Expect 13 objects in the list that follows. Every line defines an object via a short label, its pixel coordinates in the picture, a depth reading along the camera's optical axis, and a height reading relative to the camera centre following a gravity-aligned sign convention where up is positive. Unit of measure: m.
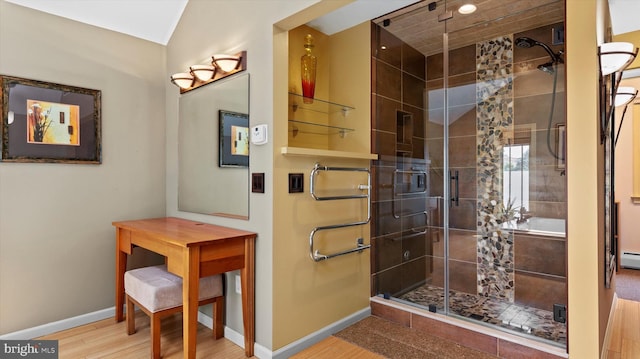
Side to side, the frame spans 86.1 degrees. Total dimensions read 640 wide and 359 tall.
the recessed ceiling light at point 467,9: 2.74 +1.37
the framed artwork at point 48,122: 2.35 +0.42
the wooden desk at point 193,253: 1.93 -0.46
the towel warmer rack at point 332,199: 2.31 -0.26
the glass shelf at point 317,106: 2.76 +0.63
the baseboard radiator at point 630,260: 4.39 -1.07
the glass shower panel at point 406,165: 2.96 +0.12
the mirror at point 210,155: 2.40 +0.20
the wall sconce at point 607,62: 1.96 +0.67
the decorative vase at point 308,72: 2.78 +0.87
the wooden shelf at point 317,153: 2.14 +0.17
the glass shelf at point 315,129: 2.75 +0.43
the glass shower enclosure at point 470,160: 2.84 +0.17
